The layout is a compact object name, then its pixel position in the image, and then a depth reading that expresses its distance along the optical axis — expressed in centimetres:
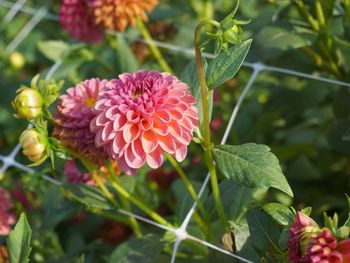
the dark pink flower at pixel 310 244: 72
